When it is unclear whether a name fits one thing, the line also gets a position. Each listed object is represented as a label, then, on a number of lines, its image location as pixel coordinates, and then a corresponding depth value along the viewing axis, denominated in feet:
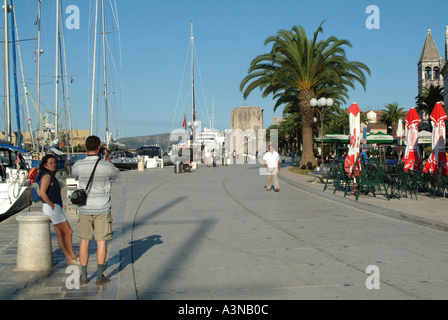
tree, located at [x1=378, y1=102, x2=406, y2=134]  197.67
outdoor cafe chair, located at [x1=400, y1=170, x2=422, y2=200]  40.42
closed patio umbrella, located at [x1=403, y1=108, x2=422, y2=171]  48.62
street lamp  76.14
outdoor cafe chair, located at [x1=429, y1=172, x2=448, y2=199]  38.60
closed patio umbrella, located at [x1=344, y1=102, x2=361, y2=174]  47.26
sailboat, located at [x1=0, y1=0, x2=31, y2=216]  39.93
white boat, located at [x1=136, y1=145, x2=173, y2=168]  146.25
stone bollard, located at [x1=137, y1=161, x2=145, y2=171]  102.30
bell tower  297.53
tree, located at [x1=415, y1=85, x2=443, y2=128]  165.68
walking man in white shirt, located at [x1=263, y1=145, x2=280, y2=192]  50.74
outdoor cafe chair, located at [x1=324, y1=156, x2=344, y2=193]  48.76
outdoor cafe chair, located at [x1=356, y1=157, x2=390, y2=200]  40.60
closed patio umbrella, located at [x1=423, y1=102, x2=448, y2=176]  43.14
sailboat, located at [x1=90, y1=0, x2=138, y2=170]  111.90
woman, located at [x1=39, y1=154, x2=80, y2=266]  18.57
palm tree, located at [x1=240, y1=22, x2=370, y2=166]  84.23
